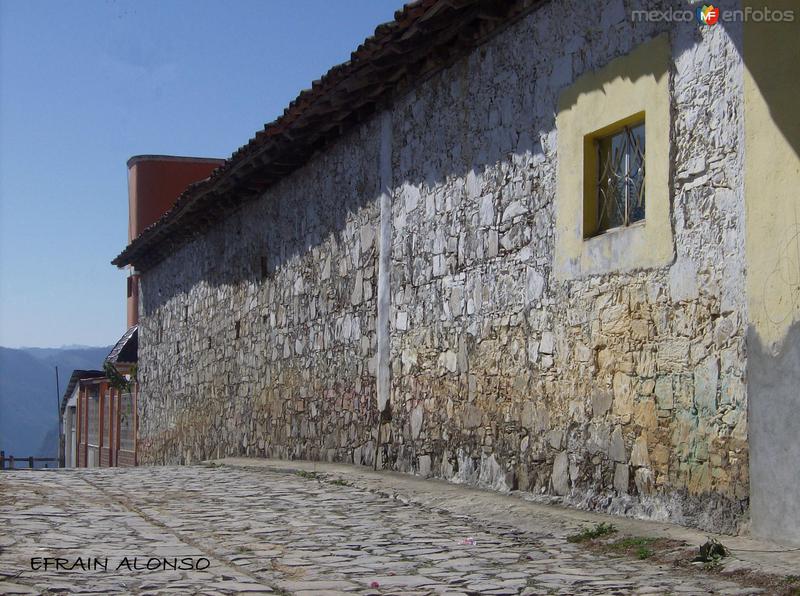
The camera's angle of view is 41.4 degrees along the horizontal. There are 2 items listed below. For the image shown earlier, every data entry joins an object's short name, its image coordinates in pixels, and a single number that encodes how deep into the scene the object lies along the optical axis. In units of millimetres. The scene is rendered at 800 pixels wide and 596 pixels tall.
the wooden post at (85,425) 29406
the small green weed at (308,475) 9188
